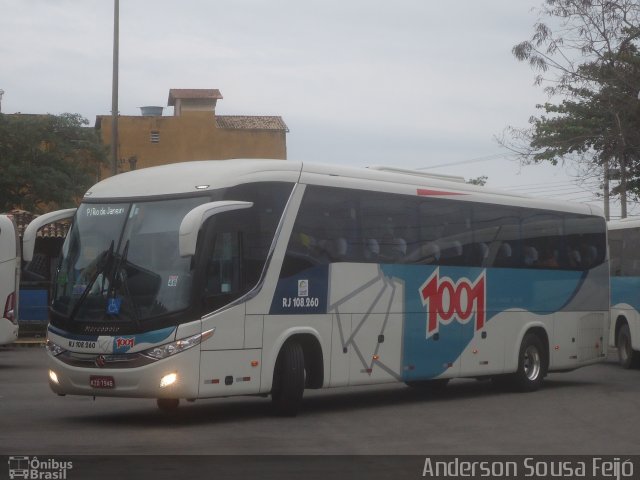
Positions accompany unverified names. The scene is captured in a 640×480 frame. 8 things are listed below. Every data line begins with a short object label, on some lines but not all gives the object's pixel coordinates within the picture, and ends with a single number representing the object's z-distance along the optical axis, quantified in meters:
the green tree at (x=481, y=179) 79.49
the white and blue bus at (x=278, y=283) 13.74
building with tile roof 70.75
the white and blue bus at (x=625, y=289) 24.81
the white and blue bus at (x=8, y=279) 22.80
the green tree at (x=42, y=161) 52.97
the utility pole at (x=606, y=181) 34.41
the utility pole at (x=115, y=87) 28.69
